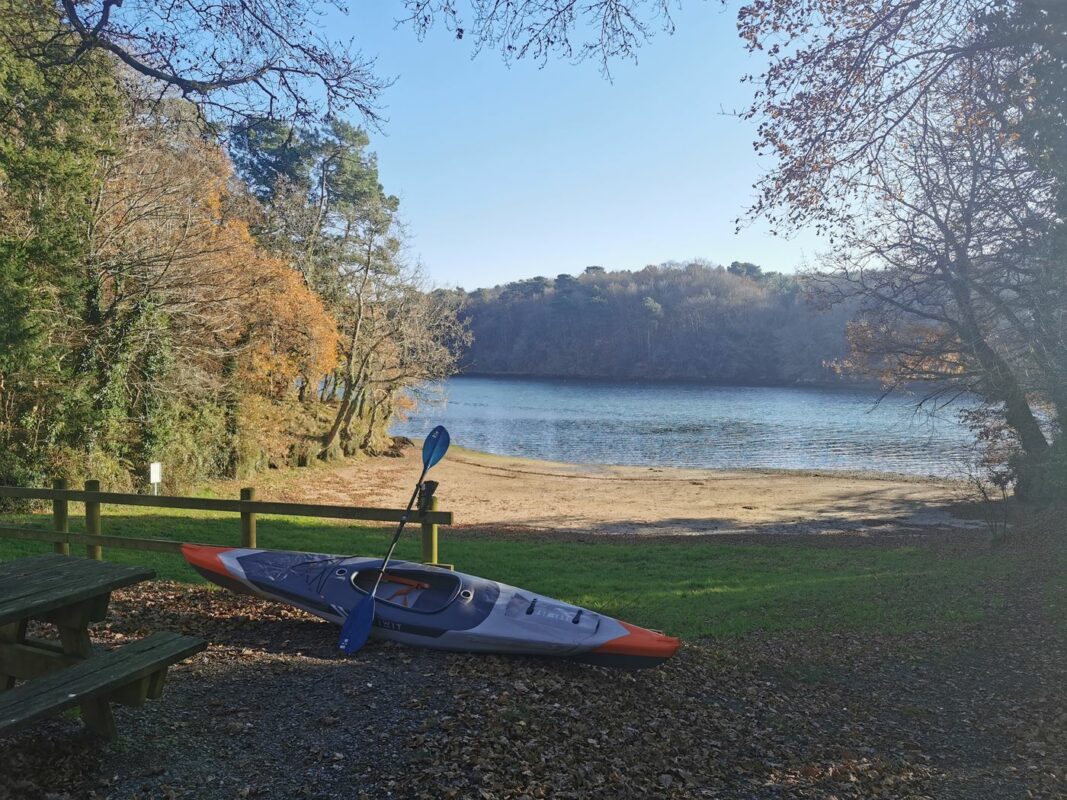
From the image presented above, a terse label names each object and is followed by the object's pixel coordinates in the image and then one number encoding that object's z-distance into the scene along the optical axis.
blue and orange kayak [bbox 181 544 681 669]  5.71
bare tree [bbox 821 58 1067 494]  12.23
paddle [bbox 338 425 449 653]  5.78
